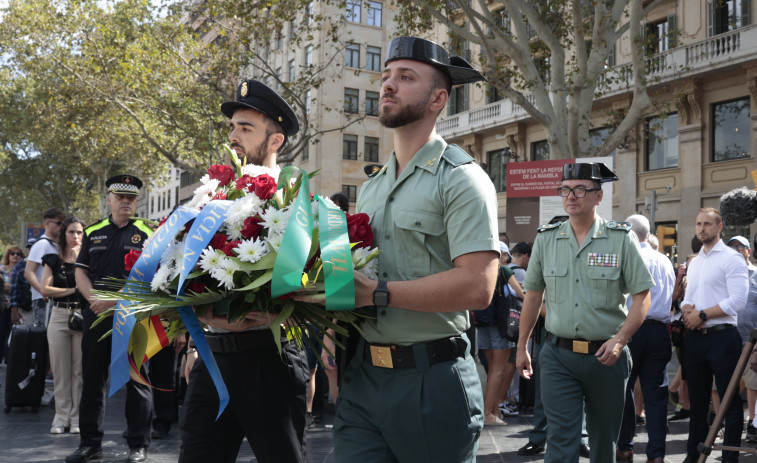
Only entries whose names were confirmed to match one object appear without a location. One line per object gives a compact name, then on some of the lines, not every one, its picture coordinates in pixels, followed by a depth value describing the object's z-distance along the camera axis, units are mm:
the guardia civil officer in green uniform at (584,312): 4965
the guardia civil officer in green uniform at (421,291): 2598
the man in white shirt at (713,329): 6383
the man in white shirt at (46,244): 9070
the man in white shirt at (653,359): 6485
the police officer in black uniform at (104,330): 6383
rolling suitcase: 8969
